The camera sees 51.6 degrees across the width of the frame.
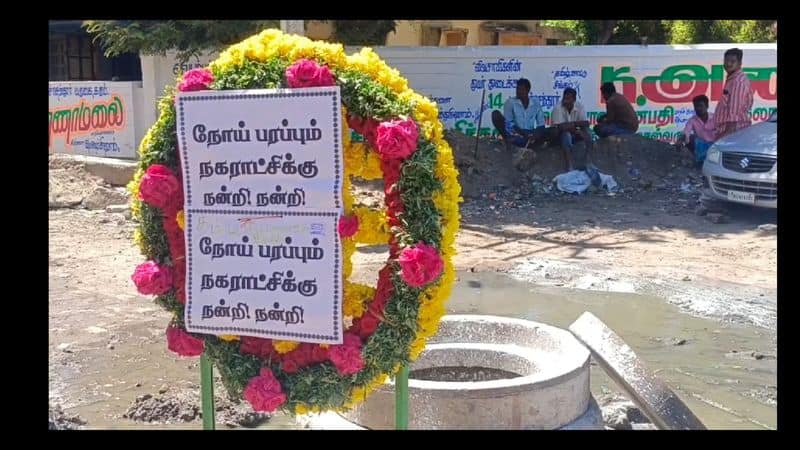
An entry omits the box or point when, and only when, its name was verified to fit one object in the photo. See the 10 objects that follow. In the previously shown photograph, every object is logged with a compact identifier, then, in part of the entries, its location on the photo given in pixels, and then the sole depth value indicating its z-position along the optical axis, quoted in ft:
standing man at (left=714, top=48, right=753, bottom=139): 44.04
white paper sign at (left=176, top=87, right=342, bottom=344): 11.71
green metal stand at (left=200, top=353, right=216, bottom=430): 12.69
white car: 34.04
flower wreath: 11.69
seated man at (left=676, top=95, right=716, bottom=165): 45.11
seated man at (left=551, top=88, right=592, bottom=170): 44.70
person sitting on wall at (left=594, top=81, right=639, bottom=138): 47.09
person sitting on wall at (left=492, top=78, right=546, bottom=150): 45.47
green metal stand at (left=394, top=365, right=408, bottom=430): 12.19
